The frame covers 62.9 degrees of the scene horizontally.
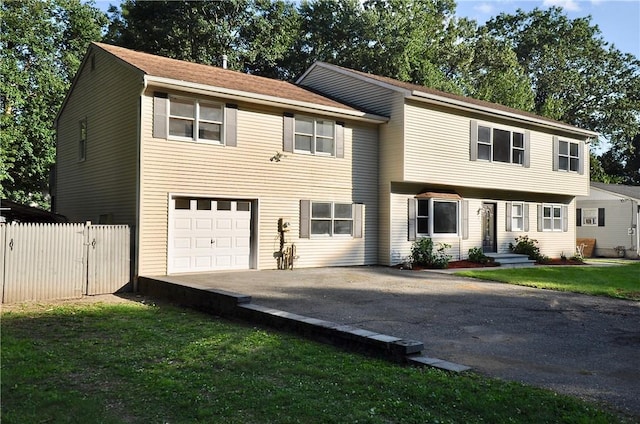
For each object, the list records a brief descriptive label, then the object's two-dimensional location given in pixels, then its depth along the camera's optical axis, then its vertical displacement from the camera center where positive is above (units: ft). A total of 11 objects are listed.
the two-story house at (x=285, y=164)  43.83 +5.97
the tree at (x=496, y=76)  120.37 +37.44
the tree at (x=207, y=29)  100.17 +38.09
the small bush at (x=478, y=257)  61.98 -3.89
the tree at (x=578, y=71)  141.49 +42.80
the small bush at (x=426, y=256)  56.95 -3.54
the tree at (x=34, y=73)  75.00 +22.07
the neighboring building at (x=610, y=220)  90.68 +1.01
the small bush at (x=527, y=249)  68.49 -3.20
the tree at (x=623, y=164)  164.86 +19.92
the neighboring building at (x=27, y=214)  54.60 +0.69
